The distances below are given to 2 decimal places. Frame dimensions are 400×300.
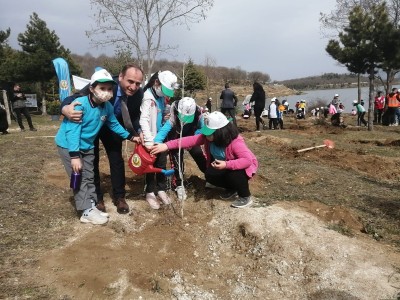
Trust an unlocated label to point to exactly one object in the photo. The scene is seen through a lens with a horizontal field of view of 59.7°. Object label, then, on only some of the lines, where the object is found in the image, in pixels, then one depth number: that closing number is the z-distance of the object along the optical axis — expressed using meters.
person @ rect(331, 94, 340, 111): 16.48
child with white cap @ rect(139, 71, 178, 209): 3.52
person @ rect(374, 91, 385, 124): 16.75
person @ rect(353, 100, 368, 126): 14.80
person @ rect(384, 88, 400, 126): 14.67
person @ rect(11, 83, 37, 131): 10.23
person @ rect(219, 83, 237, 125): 11.30
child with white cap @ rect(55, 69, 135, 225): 3.17
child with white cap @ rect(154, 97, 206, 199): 3.62
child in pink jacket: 3.52
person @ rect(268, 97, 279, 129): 13.36
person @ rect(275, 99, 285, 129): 14.19
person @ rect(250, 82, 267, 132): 11.46
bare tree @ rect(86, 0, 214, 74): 10.58
